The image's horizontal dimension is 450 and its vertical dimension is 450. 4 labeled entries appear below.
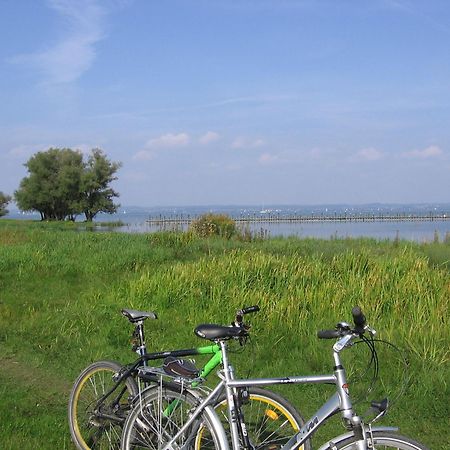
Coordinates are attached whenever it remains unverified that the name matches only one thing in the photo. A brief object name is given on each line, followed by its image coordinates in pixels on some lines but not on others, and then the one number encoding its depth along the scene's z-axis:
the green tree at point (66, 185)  74.12
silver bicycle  3.13
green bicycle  3.83
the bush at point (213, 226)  26.23
